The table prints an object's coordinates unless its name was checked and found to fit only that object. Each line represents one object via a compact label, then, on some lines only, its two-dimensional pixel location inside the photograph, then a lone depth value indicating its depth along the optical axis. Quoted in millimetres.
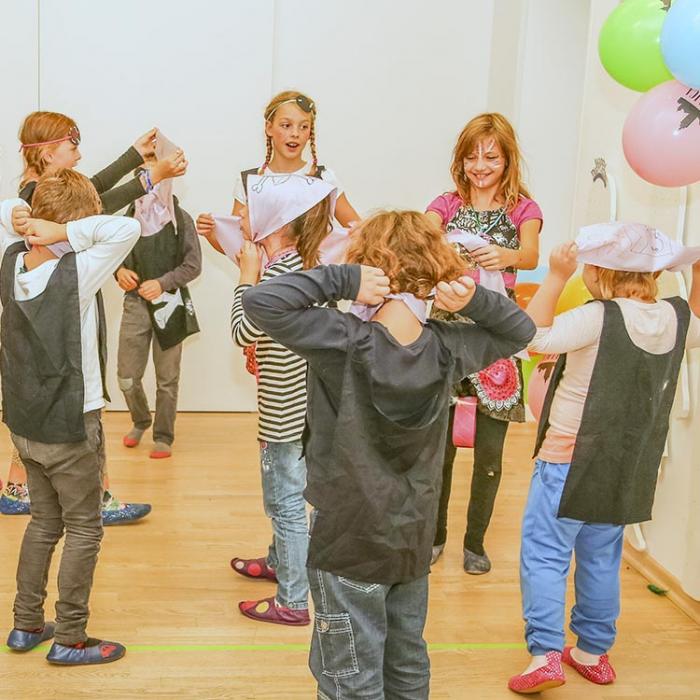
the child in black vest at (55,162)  3699
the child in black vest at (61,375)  2598
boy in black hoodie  1998
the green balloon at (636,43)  2533
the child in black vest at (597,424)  2508
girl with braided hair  3467
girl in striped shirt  2764
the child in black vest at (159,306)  4703
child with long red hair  3346
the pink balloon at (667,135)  2346
